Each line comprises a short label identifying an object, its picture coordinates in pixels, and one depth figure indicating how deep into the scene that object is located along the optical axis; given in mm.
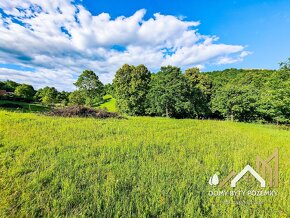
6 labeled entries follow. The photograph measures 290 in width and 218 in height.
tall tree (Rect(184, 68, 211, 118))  35344
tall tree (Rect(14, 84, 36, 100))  60475
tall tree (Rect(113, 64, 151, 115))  33719
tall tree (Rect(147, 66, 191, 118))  30609
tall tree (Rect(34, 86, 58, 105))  65356
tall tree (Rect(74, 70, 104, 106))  45469
